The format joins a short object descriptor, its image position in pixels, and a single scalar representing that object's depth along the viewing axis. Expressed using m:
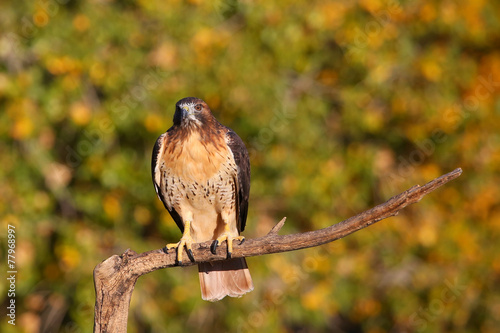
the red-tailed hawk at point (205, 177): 10.10
